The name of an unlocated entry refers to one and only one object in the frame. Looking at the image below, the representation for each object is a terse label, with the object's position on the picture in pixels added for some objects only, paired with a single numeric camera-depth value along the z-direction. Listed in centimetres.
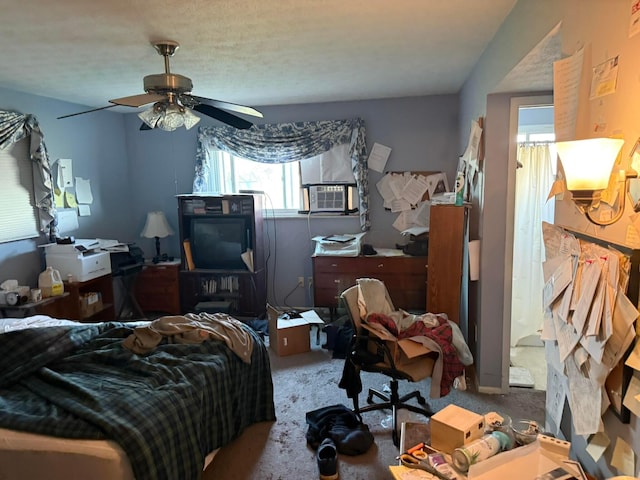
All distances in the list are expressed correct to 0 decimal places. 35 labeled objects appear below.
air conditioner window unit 471
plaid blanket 175
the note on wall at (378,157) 457
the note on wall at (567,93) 134
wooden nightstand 470
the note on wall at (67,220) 424
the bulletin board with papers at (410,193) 450
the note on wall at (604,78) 113
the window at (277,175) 471
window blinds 364
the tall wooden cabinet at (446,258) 313
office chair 253
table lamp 484
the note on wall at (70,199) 429
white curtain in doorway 368
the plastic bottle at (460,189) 322
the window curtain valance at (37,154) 355
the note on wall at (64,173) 416
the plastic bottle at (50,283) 371
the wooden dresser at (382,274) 416
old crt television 463
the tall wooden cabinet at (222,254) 458
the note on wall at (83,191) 442
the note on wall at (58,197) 416
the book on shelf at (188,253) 469
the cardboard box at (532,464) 122
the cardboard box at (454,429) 136
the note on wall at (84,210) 448
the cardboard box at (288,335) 375
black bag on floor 240
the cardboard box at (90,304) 408
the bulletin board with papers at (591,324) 108
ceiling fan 246
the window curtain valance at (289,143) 455
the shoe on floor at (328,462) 217
